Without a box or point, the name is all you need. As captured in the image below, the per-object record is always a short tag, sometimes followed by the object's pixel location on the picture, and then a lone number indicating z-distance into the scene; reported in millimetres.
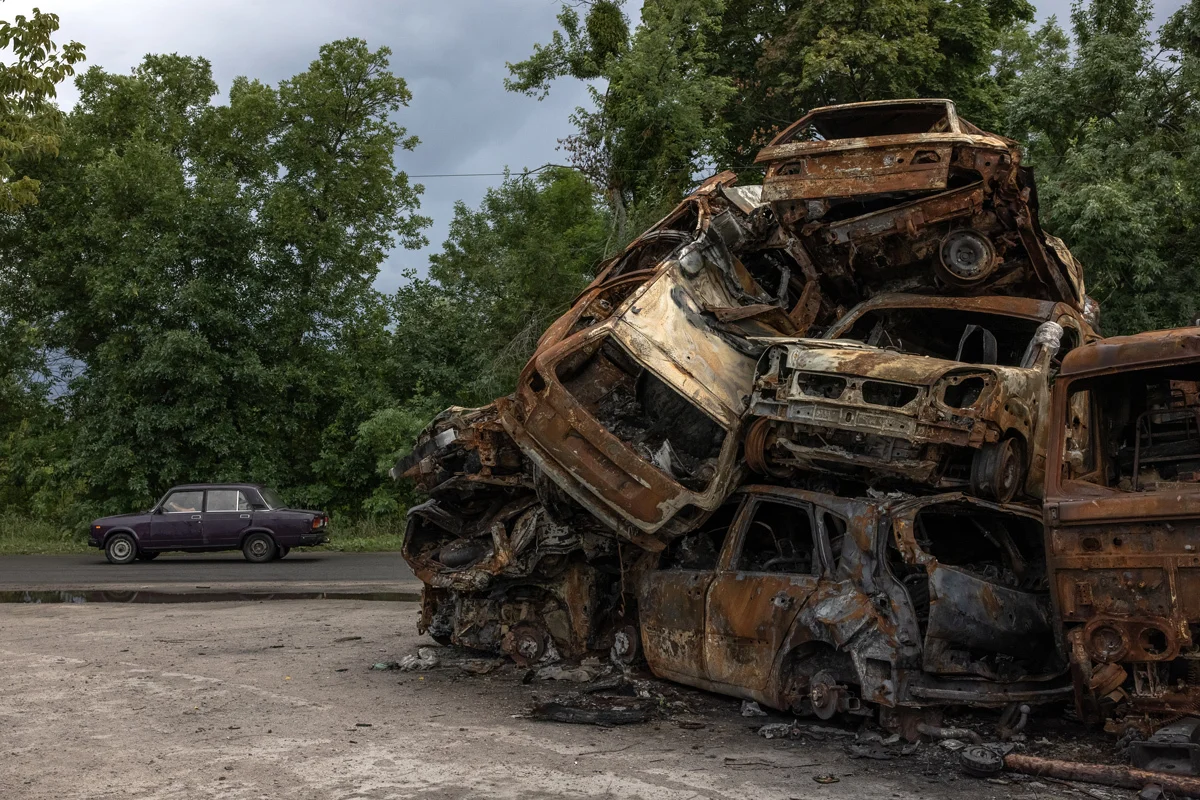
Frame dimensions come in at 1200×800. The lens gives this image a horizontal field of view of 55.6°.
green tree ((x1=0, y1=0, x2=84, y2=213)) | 21231
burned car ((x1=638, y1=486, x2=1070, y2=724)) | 5965
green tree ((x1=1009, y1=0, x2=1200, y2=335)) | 16578
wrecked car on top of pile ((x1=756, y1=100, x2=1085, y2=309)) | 8211
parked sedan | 20672
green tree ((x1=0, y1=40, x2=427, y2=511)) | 24906
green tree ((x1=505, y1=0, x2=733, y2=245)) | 24109
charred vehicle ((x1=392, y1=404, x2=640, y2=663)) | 8594
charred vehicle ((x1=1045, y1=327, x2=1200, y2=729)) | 5219
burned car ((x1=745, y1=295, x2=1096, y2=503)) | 6477
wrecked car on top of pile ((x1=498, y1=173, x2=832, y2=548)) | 7488
